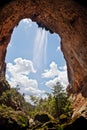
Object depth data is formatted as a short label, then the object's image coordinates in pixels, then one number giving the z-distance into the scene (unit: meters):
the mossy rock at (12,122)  6.53
